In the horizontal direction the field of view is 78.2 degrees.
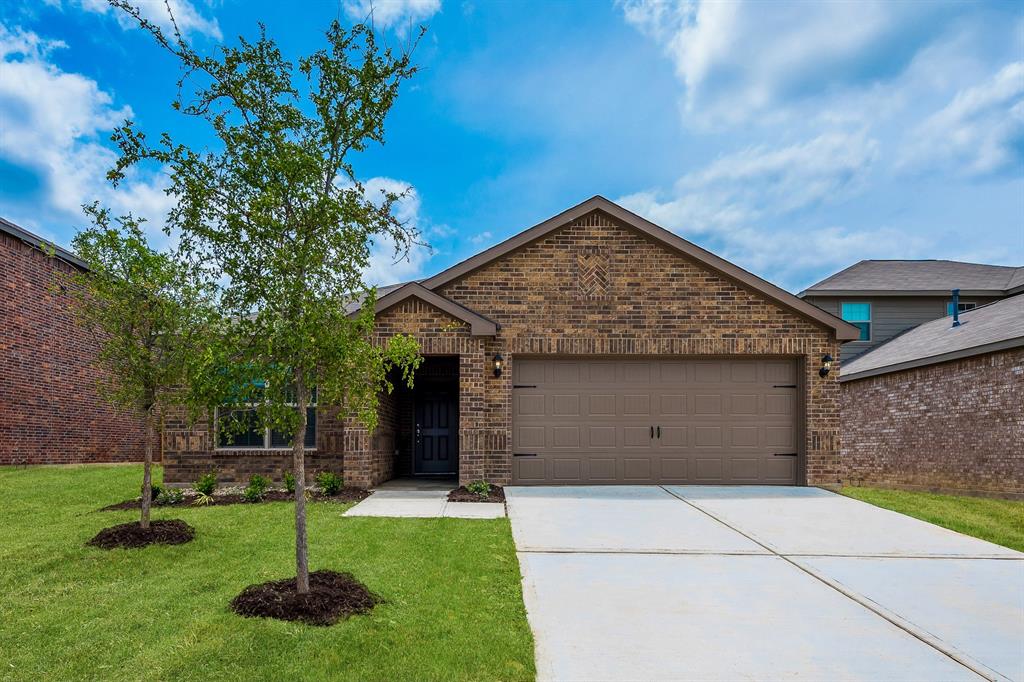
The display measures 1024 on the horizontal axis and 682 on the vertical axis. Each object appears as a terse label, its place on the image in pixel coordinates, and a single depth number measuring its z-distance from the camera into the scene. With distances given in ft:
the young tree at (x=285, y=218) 16.31
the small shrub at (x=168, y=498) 33.17
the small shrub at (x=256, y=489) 33.96
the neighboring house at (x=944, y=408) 41.16
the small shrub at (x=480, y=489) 34.89
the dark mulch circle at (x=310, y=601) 15.47
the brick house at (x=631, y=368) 39.09
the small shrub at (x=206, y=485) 35.29
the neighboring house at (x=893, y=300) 68.28
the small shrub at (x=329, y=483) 34.96
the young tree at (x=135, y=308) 24.38
